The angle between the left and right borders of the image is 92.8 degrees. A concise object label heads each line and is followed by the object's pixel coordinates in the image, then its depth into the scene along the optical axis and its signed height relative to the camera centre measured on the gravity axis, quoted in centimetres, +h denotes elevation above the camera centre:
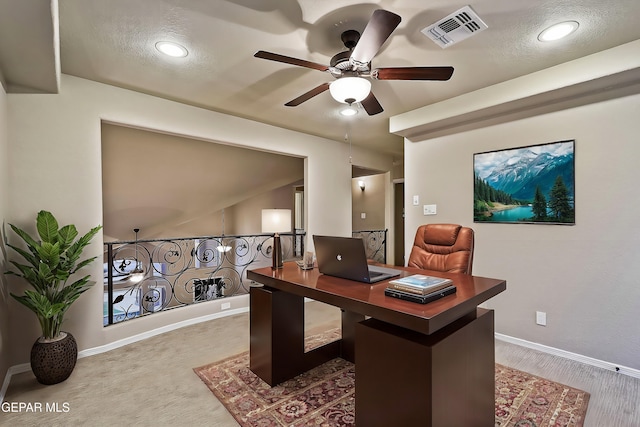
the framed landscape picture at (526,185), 260 +22
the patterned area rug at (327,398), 179 -123
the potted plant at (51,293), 211 -58
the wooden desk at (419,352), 125 -65
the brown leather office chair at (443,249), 214 -30
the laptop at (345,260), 169 -29
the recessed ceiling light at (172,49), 211 +116
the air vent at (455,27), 180 +114
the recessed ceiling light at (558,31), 190 +114
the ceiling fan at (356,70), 173 +88
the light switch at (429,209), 352 +0
